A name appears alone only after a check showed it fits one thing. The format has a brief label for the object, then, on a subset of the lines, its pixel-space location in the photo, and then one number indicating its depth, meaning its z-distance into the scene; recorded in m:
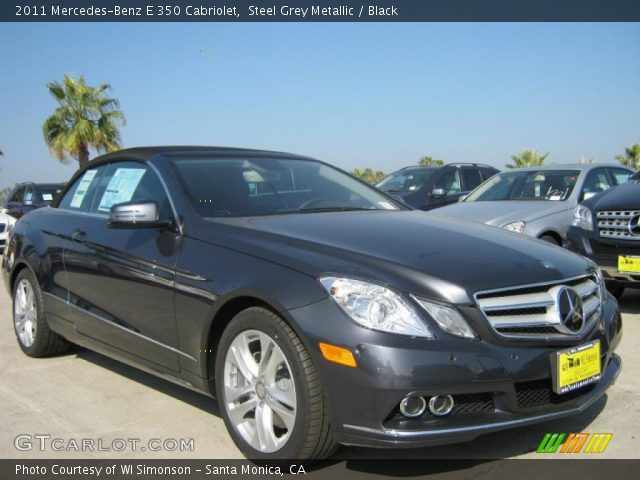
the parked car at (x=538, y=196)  7.95
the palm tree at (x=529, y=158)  34.78
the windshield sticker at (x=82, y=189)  5.08
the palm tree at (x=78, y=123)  27.50
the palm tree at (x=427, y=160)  44.27
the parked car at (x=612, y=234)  6.20
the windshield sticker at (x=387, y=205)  4.65
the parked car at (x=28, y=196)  16.06
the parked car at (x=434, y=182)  12.43
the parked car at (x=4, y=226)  13.41
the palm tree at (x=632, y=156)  36.34
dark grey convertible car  2.83
